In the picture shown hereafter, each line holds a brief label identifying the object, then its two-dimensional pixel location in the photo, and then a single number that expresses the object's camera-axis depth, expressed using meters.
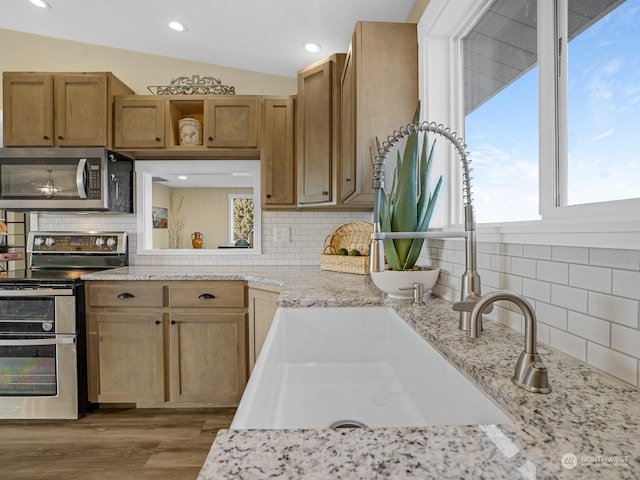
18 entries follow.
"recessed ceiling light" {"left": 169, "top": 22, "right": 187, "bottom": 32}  2.51
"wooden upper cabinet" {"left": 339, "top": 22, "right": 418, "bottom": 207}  1.84
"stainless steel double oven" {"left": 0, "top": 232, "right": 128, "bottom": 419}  2.26
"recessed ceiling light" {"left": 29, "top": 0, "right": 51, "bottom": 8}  2.48
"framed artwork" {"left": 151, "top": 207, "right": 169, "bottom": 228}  4.51
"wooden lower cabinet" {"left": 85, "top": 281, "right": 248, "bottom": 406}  2.38
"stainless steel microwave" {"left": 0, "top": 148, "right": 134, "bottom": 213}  2.54
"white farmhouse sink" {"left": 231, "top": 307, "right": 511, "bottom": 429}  0.74
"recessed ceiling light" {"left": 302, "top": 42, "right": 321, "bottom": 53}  2.53
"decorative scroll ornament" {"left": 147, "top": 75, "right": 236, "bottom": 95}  2.78
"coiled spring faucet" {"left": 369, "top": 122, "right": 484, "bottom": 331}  0.98
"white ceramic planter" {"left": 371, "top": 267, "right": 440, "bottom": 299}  1.33
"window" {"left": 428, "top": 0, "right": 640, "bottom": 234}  0.77
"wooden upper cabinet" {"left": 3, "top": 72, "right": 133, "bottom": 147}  2.60
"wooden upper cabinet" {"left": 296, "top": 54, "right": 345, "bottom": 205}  2.30
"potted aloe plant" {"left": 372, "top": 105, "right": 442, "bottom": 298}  1.36
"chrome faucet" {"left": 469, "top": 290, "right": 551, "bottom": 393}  0.58
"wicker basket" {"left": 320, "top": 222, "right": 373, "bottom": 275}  2.20
